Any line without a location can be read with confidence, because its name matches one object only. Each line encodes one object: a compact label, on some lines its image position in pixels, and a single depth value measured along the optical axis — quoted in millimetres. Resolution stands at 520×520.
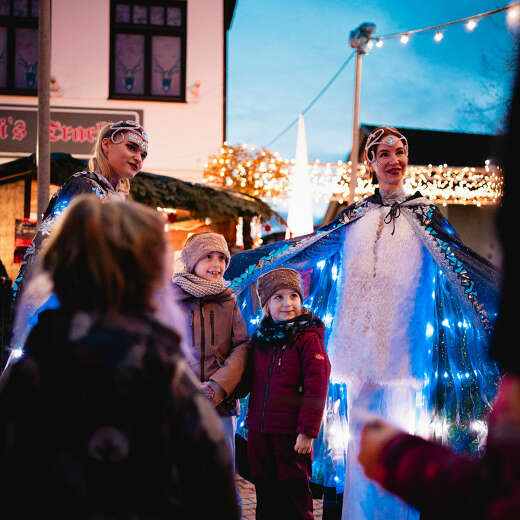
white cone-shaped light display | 11250
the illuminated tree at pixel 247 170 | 12656
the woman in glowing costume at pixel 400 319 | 3428
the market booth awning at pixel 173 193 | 8656
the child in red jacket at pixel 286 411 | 3414
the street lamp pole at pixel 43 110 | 5750
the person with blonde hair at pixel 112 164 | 2975
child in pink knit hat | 3316
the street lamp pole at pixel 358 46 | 12414
